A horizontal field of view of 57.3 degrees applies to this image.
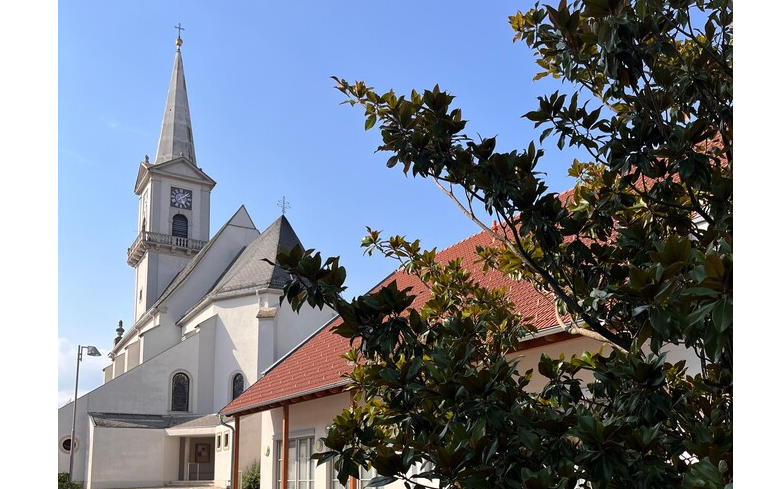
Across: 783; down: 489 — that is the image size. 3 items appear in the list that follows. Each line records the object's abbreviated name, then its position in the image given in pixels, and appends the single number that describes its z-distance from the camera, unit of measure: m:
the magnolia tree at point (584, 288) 2.81
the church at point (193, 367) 34.88
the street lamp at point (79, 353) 31.14
